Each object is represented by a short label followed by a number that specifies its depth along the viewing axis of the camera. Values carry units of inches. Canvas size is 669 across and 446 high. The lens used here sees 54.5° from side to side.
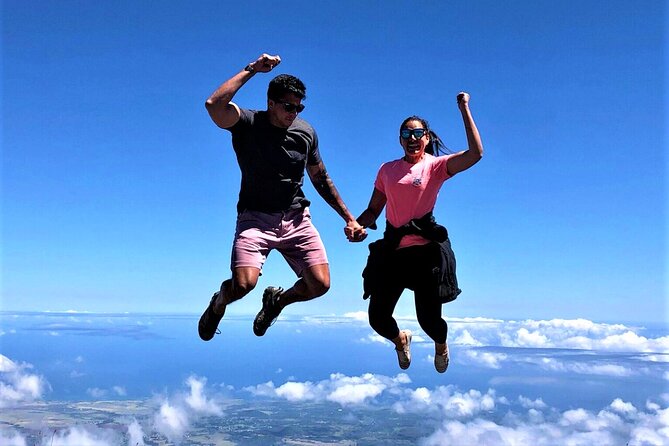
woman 310.5
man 299.9
